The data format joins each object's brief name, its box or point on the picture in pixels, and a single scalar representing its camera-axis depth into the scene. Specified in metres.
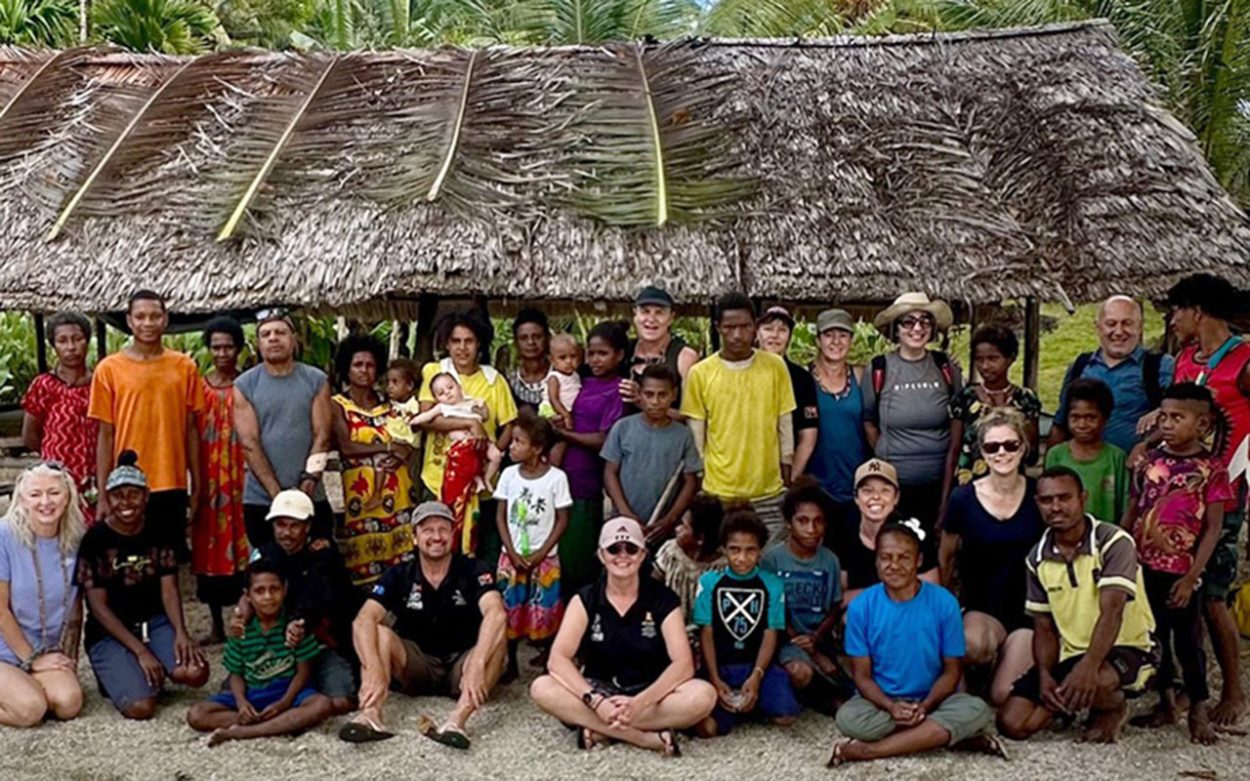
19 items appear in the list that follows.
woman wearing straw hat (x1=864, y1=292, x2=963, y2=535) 5.77
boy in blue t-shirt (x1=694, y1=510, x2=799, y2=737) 5.12
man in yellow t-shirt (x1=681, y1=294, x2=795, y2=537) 5.68
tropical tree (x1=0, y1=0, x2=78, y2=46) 15.92
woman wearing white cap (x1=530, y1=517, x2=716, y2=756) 4.92
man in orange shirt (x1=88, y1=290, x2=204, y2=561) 5.68
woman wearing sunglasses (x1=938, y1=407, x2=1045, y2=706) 5.20
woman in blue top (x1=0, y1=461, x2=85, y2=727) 5.22
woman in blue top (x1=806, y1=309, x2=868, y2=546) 5.88
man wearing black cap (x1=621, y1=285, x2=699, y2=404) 5.91
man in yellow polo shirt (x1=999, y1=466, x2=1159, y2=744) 4.84
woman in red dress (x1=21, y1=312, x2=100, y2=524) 6.07
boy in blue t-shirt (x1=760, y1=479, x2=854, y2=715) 5.29
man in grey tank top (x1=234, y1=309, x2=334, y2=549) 5.72
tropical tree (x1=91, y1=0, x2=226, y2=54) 14.72
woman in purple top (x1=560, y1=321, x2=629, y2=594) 5.91
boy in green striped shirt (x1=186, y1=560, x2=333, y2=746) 5.04
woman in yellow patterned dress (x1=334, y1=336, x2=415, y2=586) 5.88
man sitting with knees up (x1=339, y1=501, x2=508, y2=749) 5.15
